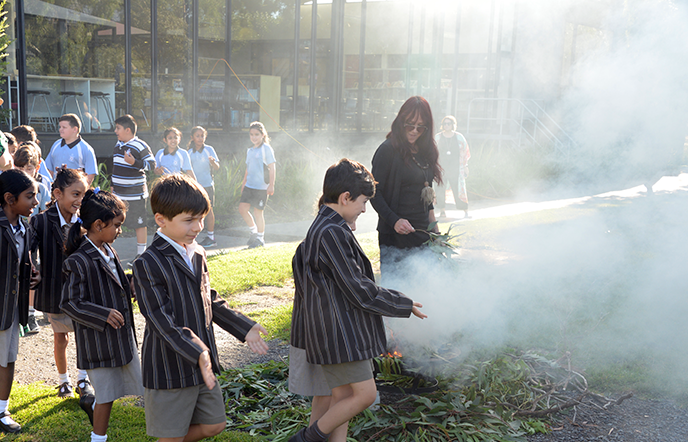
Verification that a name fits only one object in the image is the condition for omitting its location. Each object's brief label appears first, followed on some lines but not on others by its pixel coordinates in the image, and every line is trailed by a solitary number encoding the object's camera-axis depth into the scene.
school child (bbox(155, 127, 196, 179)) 7.57
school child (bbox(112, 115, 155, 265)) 6.60
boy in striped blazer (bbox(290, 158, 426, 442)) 2.59
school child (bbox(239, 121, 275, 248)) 8.06
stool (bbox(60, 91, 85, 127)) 10.28
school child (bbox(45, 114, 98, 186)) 6.11
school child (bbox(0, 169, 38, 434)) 3.17
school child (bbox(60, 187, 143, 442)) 2.75
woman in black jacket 4.00
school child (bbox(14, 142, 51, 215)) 4.80
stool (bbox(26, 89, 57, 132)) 9.76
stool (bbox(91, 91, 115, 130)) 10.78
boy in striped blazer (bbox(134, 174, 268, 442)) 2.23
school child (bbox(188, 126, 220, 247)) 8.12
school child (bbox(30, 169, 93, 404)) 3.48
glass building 10.23
